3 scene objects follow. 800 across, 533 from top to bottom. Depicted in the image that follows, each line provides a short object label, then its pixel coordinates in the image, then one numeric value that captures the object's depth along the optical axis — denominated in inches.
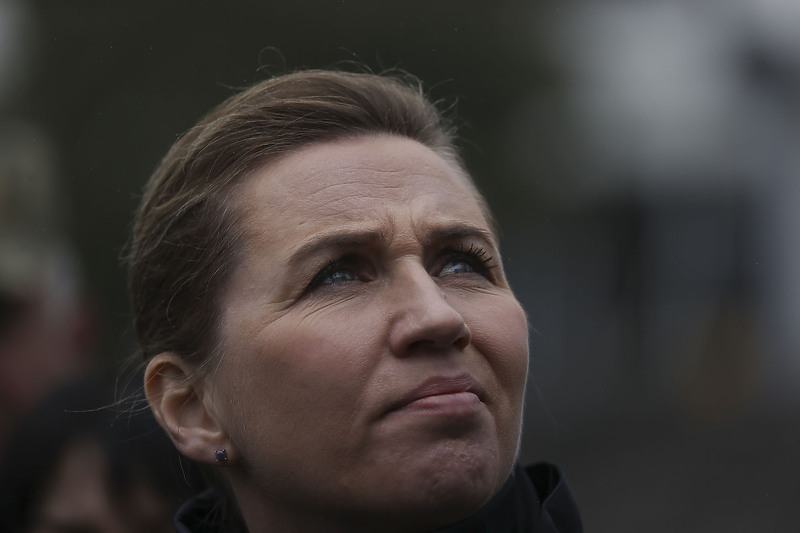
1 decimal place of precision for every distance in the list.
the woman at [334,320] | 173.0
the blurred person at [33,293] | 296.4
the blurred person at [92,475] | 253.6
